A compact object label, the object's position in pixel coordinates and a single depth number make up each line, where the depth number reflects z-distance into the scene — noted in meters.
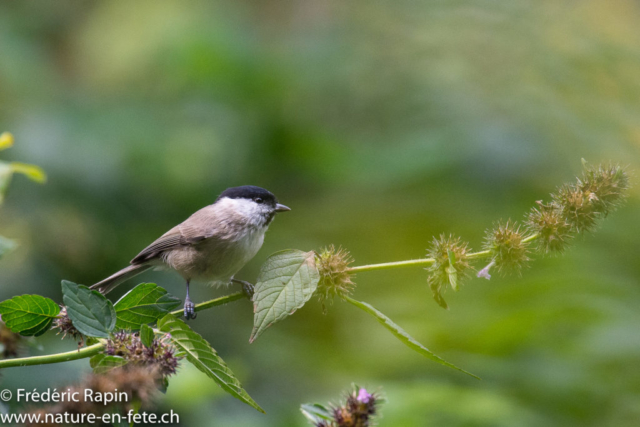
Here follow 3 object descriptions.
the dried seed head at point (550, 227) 4.31
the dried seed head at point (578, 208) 4.31
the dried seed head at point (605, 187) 4.31
